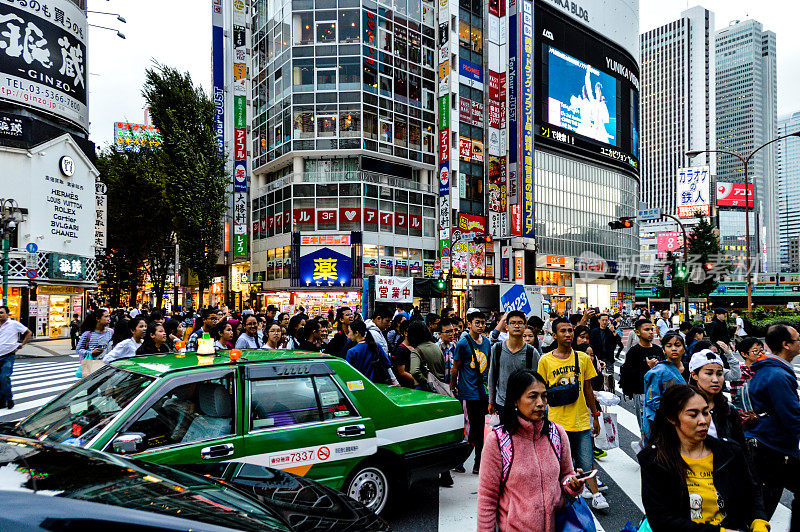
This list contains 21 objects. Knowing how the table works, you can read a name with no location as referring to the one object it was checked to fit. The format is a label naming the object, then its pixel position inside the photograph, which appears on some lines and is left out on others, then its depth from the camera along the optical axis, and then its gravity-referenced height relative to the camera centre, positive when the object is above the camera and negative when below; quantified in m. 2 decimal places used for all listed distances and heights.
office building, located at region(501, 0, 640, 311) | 47.81 +13.41
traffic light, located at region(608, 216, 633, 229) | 24.40 +2.37
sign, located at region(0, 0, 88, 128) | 24.12 +10.32
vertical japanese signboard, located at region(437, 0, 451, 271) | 41.88 +11.10
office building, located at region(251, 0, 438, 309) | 38.47 +9.95
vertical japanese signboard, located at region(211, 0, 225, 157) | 43.19 +17.37
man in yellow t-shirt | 5.10 -1.08
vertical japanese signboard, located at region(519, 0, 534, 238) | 47.15 +12.51
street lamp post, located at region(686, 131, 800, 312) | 23.55 +2.38
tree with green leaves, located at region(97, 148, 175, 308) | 37.62 +4.25
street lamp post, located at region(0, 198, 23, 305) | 17.59 +1.80
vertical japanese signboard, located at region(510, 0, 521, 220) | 47.19 +13.85
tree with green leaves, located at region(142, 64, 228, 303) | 34.56 +7.33
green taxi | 3.90 -1.10
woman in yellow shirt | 2.65 -0.99
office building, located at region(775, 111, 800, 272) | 172.50 +10.35
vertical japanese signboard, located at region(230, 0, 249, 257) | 43.69 +11.88
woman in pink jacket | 2.89 -1.04
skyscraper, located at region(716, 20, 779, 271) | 137.12 +12.71
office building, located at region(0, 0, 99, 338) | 24.28 +5.56
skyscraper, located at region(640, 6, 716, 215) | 161.88 +53.81
